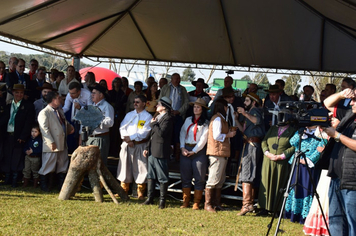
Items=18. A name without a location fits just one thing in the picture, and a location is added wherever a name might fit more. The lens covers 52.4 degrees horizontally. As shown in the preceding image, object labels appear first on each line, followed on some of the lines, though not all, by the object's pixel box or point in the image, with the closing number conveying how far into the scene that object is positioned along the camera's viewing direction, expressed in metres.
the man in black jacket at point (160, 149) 5.99
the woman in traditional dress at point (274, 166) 5.78
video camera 3.50
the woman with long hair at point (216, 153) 5.96
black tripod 3.89
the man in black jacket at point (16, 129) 6.77
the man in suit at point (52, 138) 6.56
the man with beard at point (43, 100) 7.25
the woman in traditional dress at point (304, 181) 5.37
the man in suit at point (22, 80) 7.36
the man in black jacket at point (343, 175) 3.40
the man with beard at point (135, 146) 6.49
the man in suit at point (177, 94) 8.15
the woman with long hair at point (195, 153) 6.07
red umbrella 22.69
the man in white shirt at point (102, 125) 6.59
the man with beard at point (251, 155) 6.02
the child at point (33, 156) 6.77
